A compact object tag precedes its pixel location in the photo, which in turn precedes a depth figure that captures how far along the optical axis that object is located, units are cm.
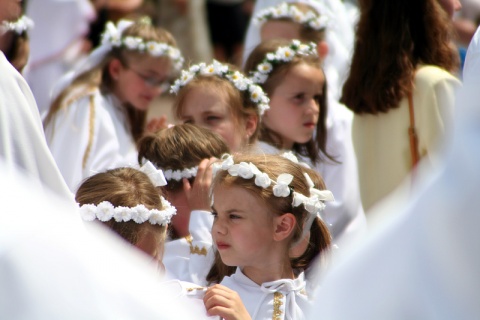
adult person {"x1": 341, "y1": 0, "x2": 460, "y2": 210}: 948
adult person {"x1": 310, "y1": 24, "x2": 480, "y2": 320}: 255
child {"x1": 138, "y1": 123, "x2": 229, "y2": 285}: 816
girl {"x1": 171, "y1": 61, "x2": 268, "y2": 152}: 970
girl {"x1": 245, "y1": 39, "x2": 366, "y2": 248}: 1029
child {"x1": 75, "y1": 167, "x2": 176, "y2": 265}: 683
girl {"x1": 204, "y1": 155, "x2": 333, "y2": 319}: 678
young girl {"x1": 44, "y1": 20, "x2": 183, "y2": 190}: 1142
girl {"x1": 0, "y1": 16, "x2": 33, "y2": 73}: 1000
